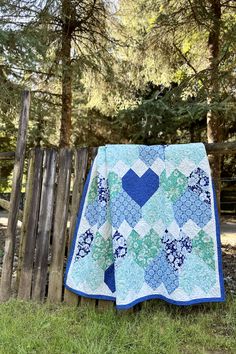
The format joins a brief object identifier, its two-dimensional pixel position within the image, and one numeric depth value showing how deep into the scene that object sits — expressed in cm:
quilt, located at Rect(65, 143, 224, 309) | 268
